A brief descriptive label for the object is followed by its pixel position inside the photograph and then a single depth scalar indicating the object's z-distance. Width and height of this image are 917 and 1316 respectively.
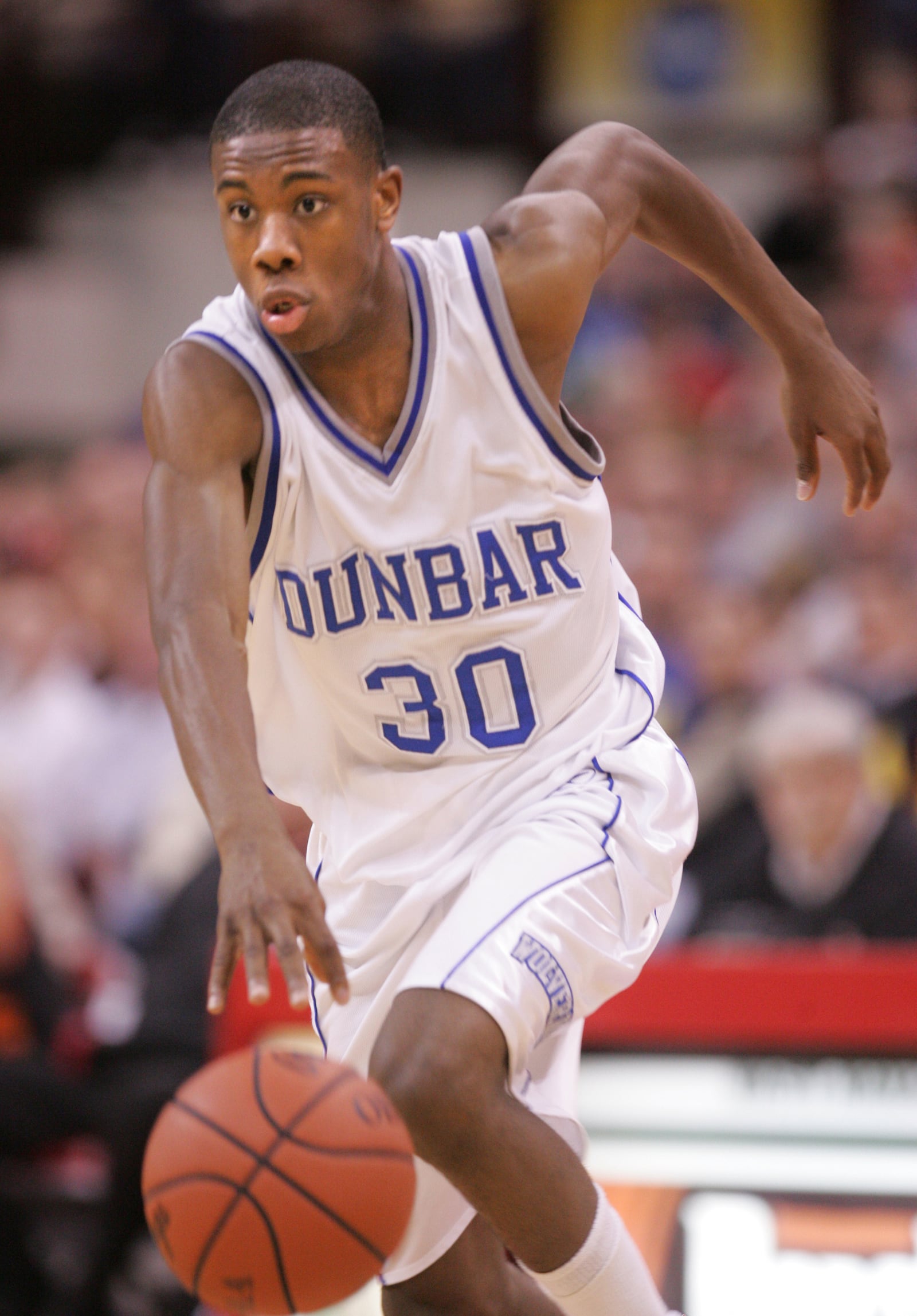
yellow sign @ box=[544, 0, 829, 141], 23.92
